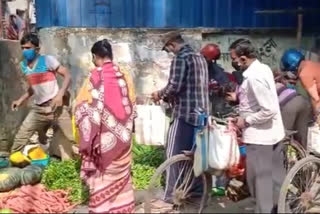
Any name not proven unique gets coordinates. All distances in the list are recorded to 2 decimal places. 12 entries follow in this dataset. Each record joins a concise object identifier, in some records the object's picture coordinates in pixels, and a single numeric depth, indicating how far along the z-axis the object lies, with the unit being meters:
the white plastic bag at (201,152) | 5.65
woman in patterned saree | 5.76
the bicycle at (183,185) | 5.97
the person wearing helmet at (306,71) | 6.31
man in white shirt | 5.52
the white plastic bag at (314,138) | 6.65
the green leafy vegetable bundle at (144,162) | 7.41
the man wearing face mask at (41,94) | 7.71
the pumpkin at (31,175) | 7.13
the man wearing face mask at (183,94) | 6.22
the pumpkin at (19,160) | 7.62
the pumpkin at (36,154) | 7.85
